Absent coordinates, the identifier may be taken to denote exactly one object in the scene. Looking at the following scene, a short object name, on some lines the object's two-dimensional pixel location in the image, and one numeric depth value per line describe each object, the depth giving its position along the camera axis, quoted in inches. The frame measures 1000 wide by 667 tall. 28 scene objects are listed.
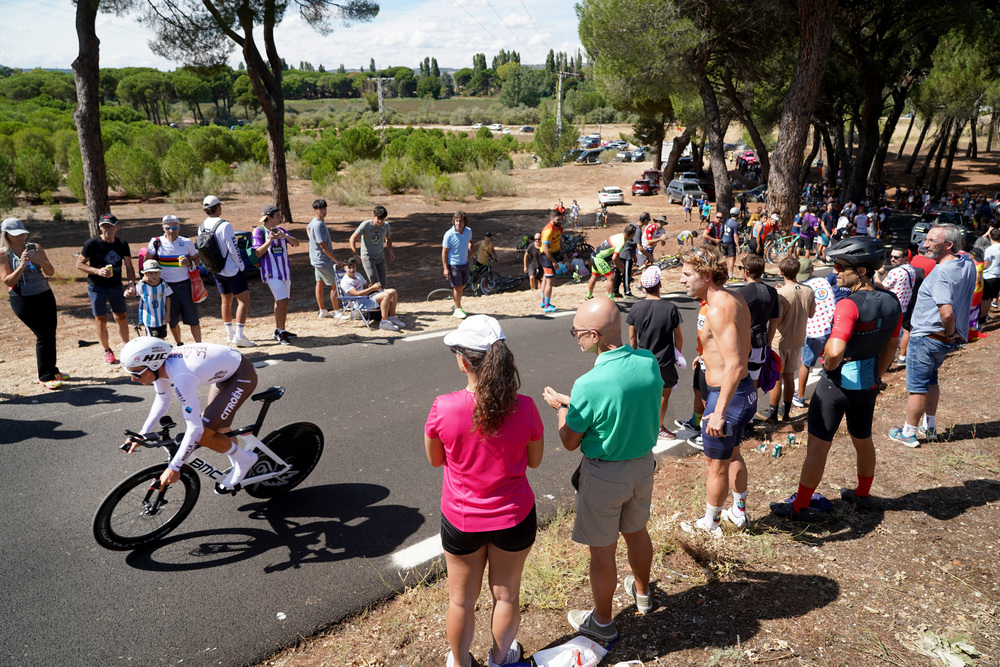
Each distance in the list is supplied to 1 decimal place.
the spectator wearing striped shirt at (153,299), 279.6
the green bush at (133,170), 1209.4
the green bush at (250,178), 1301.7
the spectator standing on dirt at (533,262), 480.8
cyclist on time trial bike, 157.6
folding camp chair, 380.2
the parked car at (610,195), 1334.9
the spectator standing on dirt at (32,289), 260.1
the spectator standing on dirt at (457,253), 398.3
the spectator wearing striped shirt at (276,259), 331.6
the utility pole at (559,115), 2131.6
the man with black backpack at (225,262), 312.7
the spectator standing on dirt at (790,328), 247.1
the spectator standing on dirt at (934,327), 210.1
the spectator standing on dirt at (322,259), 371.2
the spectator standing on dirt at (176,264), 290.2
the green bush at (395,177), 1371.8
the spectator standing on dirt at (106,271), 291.6
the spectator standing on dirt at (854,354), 154.6
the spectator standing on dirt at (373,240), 393.4
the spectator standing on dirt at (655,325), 220.7
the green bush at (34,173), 1127.6
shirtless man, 147.2
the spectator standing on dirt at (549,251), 432.1
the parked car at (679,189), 1342.3
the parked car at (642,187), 1512.4
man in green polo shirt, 116.4
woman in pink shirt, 108.4
